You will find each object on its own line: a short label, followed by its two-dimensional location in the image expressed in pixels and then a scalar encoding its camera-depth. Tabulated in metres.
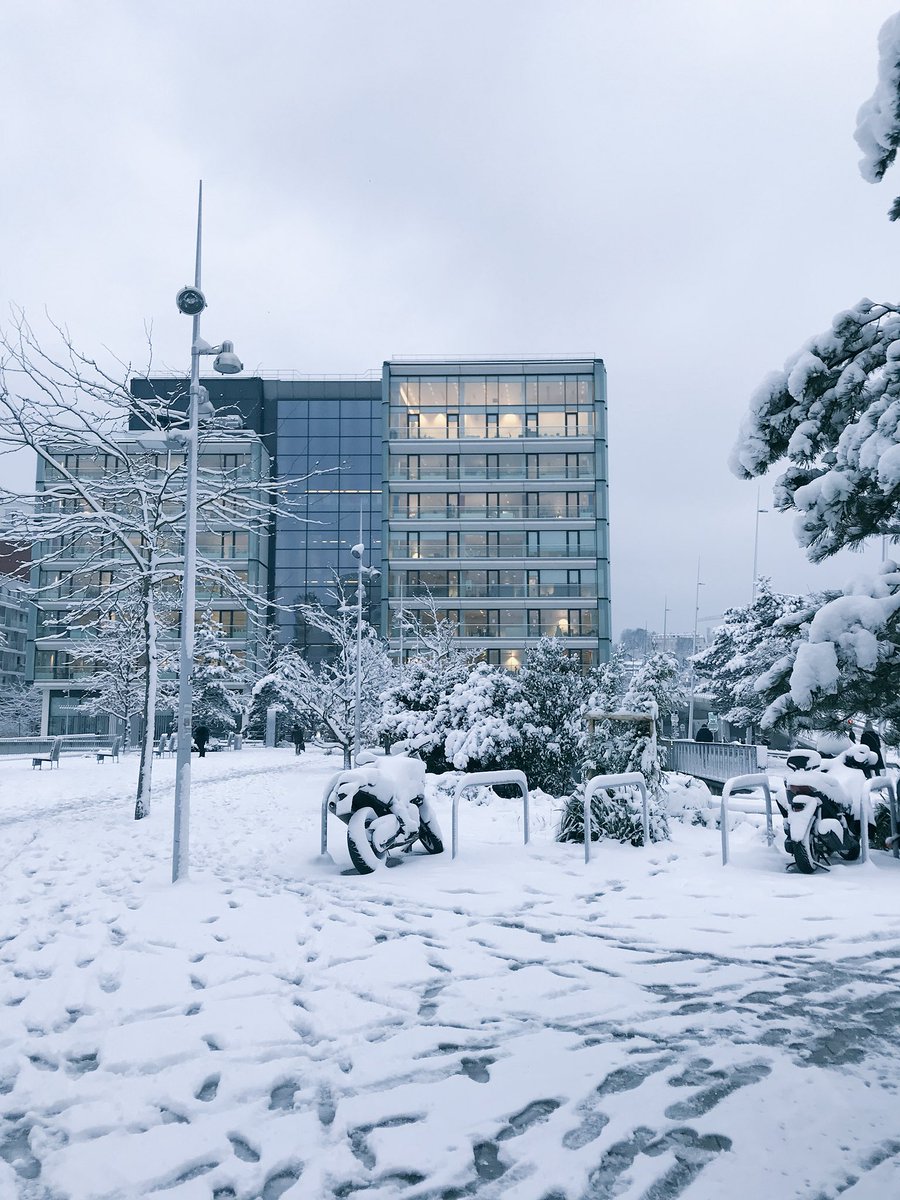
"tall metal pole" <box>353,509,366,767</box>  24.27
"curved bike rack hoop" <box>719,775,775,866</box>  9.58
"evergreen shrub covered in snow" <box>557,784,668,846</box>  11.32
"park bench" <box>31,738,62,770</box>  29.90
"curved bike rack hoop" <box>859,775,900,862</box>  9.93
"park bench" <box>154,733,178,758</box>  42.28
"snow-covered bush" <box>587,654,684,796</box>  13.39
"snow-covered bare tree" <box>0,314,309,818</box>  14.77
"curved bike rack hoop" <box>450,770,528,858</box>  10.22
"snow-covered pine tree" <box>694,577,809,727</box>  37.12
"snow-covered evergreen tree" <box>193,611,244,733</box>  49.19
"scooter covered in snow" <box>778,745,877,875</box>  9.22
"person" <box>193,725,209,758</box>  41.19
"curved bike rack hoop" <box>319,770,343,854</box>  10.52
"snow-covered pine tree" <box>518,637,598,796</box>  18.53
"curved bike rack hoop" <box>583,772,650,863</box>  10.09
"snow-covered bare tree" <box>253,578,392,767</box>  30.22
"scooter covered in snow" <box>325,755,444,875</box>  9.70
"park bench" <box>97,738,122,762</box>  35.94
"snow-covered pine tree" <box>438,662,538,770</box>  18.19
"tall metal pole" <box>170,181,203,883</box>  9.28
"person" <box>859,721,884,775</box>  13.28
